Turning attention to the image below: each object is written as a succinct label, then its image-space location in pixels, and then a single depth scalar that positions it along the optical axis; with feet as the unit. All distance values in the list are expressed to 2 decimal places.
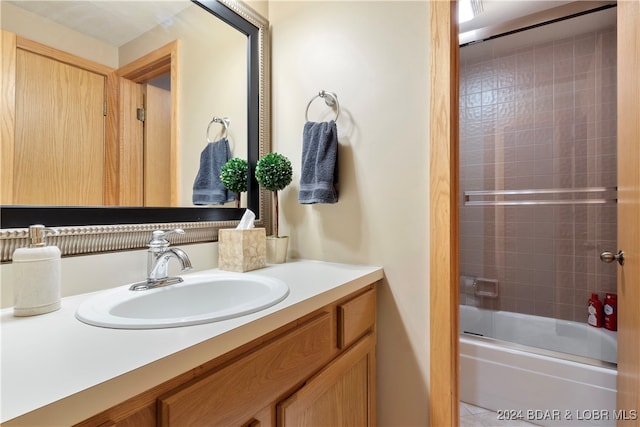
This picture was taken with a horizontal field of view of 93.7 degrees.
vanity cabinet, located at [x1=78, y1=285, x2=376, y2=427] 1.50
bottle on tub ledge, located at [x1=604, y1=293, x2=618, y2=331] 5.82
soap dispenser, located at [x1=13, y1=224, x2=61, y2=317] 2.01
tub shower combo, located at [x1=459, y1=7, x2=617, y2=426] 6.05
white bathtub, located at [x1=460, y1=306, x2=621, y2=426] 4.42
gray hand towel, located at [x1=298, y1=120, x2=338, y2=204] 3.73
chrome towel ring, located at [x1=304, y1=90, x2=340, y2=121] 3.95
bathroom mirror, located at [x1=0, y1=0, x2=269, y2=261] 2.39
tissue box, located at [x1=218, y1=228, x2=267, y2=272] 3.40
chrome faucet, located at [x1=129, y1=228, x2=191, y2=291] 2.78
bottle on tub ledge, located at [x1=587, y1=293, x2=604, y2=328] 6.03
